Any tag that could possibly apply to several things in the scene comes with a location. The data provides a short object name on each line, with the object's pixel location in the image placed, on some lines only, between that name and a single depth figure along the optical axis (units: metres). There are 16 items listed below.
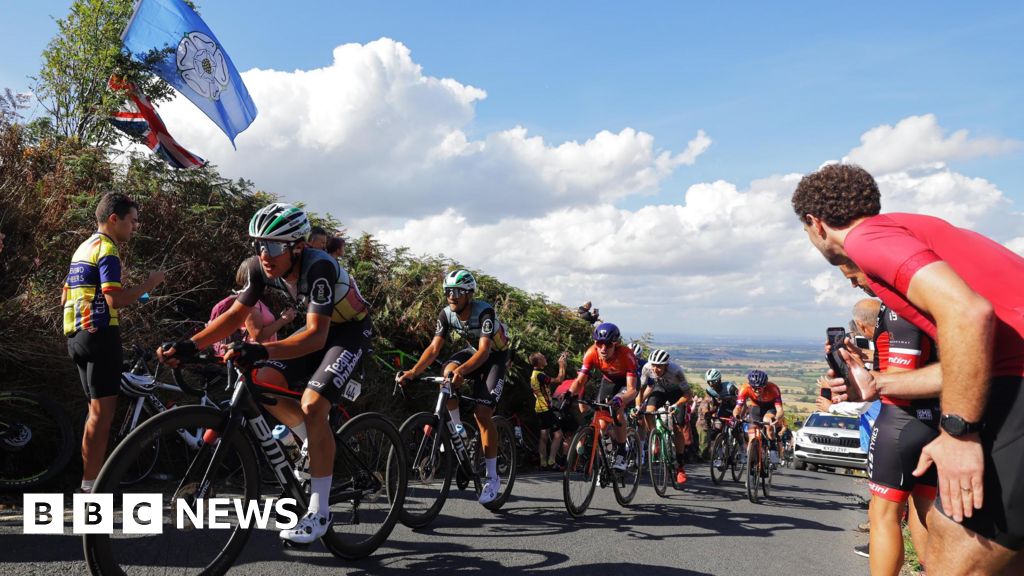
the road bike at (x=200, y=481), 3.10
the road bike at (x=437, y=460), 5.73
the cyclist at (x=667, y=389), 10.25
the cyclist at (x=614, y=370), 7.88
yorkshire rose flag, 12.12
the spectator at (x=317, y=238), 7.68
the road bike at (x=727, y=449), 11.11
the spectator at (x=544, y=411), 10.48
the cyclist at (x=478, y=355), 6.30
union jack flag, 10.49
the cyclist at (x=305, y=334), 3.88
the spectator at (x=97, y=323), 4.61
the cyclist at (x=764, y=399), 11.35
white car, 17.41
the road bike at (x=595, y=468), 6.87
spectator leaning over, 1.94
